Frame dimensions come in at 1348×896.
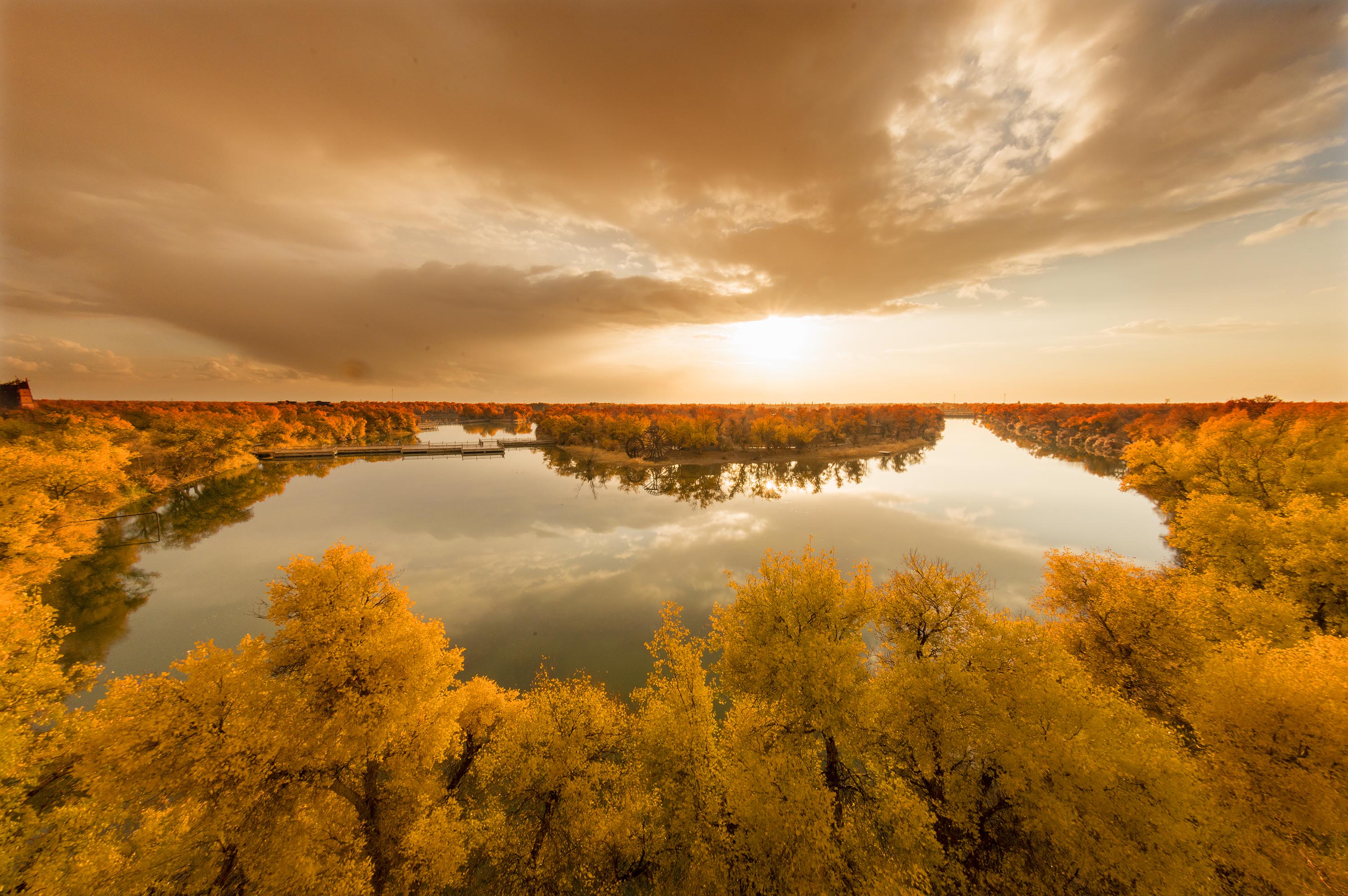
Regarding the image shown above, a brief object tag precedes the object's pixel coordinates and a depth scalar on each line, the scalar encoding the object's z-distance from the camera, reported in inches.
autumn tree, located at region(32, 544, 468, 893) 510.0
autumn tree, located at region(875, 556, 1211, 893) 535.5
